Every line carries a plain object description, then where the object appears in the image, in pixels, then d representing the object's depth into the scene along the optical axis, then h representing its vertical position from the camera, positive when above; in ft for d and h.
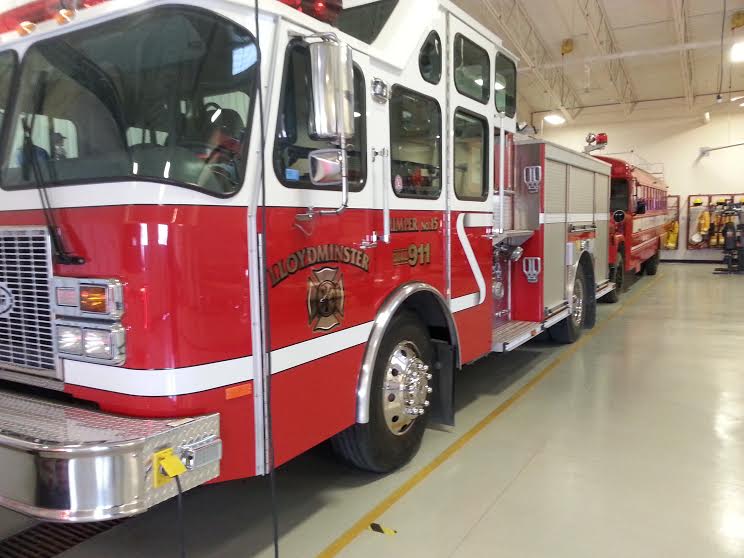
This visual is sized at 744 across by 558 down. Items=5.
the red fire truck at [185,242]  7.04 -0.20
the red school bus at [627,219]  35.12 +0.17
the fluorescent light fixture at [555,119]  58.16 +10.17
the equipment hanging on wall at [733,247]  51.16 -2.27
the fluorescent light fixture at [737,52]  40.09 +11.43
